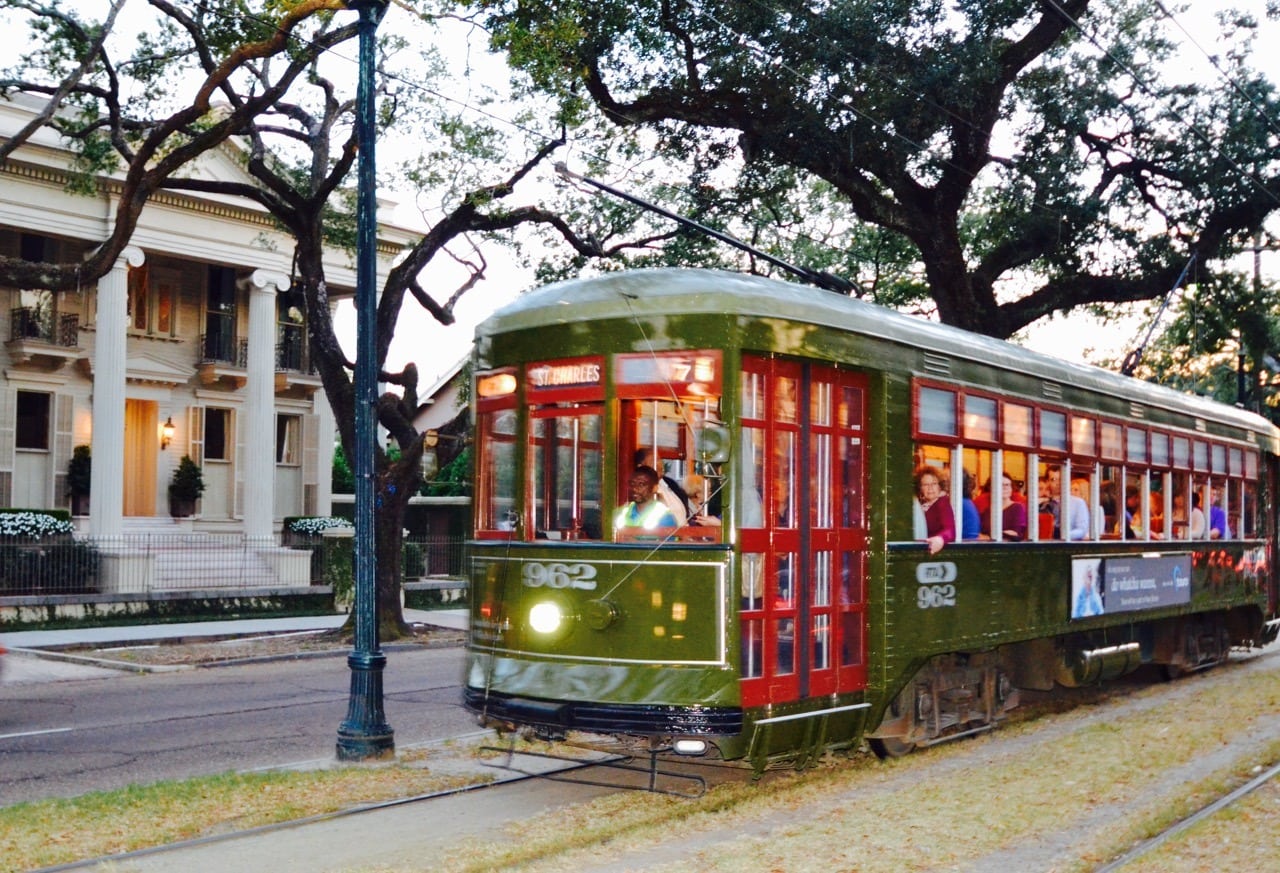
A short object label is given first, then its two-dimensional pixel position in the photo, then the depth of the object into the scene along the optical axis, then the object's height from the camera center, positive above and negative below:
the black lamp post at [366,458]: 10.64 +0.49
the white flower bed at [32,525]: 25.31 -0.08
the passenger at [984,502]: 11.20 +0.18
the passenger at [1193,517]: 15.27 +0.10
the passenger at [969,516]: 10.92 +0.07
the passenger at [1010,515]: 11.64 +0.09
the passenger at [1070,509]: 12.41 +0.14
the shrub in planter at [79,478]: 29.98 +0.91
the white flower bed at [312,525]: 33.45 -0.07
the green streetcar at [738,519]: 8.76 +0.03
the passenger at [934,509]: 10.41 +0.12
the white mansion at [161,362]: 28.34 +3.56
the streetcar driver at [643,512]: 8.93 +0.07
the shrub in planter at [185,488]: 32.19 +0.77
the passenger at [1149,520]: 14.18 +0.06
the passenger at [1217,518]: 16.45 +0.10
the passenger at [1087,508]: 12.91 +0.16
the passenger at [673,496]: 8.96 +0.18
